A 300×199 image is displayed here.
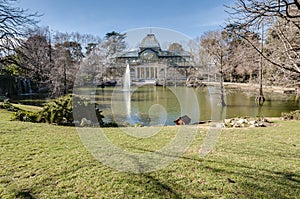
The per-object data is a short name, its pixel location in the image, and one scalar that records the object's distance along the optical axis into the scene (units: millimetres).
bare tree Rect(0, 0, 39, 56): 6684
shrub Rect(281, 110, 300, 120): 8086
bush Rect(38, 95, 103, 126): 6508
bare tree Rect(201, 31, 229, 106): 14113
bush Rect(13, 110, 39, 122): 6766
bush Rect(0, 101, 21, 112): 9141
